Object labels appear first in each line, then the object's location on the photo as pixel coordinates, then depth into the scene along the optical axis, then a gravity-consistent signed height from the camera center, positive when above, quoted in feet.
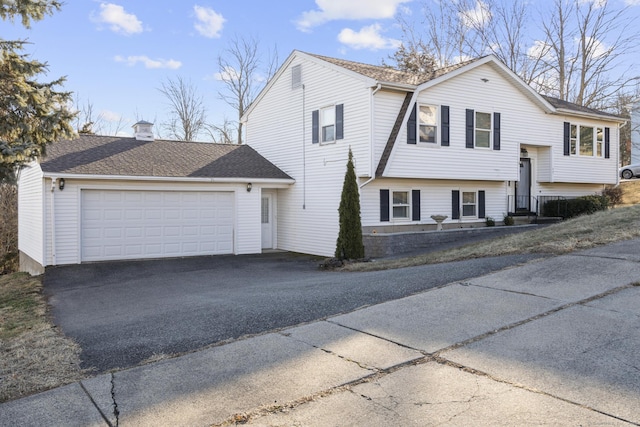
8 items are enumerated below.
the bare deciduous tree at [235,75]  111.04 +30.82
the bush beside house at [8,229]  67.36 -2.86
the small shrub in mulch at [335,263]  43.70 -4.96
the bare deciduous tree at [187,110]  116.16 +23.29
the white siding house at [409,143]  49.90 +7.47
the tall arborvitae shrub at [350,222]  45.78 -1.32
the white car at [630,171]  87.49 +6.49
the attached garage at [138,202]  45.98 +0.70
